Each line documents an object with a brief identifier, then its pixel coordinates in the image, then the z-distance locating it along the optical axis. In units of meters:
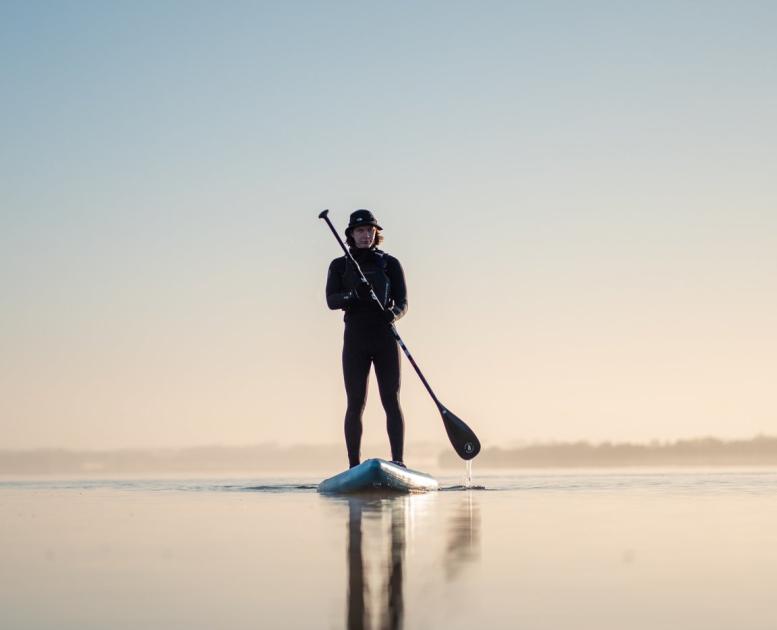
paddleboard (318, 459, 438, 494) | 10.55
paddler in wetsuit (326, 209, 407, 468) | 11.93
